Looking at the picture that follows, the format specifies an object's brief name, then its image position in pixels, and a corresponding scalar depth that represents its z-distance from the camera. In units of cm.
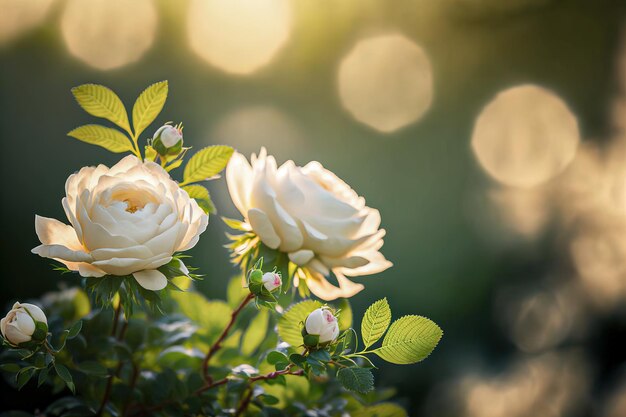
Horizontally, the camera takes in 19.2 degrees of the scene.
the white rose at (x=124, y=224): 76
